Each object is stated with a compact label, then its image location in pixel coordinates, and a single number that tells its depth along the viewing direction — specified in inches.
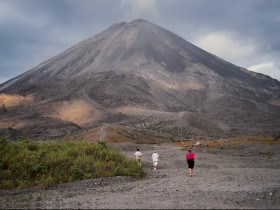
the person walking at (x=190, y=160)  934.4
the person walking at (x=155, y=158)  1154.7
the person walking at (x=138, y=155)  1150.3
